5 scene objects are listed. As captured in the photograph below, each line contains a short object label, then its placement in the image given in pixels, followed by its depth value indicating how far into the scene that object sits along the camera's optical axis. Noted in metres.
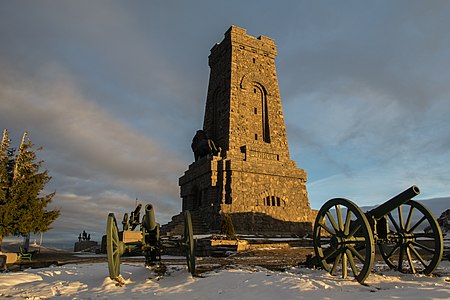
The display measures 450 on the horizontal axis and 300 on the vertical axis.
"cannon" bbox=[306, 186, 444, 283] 6.27
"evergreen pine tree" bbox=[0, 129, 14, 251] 15.23
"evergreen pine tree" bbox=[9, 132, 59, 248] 15.84
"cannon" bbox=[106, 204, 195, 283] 6.56
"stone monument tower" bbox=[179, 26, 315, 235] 23.20
